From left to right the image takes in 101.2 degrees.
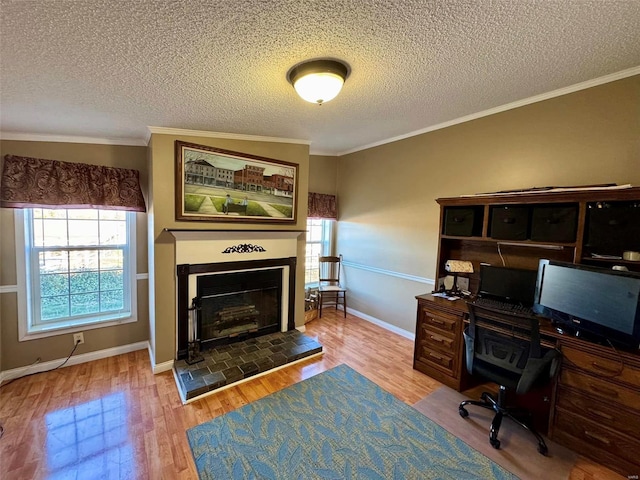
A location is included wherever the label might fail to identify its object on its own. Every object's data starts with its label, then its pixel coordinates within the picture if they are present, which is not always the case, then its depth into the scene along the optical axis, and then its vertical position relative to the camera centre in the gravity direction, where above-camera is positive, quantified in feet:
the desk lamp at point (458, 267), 8.76 -1.25
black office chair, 5.81 -2.96
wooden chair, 14.07 -3.36
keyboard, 7.35 -2.20
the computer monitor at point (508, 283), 7.75 -1.61
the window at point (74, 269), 8.57 -1.90
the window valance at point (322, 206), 14.13 +0.99
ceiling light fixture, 5.32 +3.03
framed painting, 8.94 +1.29
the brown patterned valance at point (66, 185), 7.86 +0.94
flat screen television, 5.34 -1.52
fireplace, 9.14 -3.10
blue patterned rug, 5.45 -5.07
